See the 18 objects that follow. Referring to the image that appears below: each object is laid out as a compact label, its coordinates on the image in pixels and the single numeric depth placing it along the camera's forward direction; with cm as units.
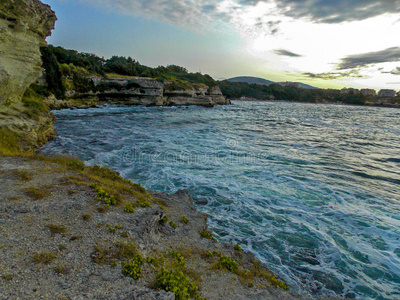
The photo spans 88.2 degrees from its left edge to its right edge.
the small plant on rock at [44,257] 480
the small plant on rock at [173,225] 801
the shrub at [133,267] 503
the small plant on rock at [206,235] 800
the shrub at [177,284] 472
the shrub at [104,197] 795
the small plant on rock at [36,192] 738
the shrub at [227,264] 640
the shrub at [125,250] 559
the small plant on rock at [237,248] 775
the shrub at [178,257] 606
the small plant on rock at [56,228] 587
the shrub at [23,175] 866
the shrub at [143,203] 850
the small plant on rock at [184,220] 862
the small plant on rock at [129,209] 779
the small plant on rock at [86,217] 669
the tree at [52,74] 4033
